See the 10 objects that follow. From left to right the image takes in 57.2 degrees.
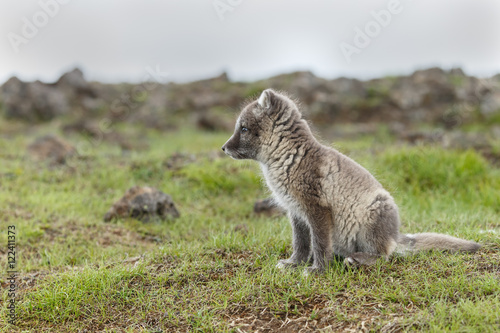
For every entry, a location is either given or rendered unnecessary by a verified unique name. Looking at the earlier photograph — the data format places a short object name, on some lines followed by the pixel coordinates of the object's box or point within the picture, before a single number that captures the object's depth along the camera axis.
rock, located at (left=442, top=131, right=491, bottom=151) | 12.23
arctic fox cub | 4.92
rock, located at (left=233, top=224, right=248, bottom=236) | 6.98
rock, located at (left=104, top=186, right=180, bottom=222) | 8.09
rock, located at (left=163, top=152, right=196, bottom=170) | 10.89
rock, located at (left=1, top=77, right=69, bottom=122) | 18.29
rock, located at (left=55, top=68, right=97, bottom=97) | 19.98
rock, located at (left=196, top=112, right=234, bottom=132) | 17.58
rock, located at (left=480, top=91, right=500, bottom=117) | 17.77
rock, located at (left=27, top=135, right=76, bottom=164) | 11.55
